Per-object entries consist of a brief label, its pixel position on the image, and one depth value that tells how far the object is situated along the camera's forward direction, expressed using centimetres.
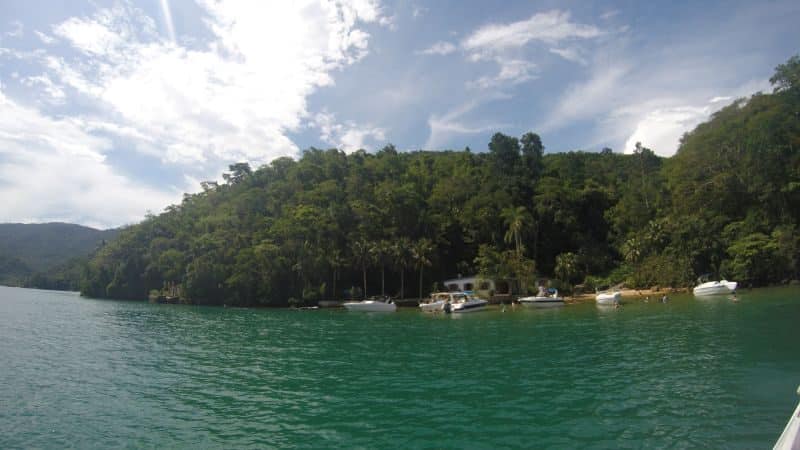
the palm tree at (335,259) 6612
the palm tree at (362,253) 6494
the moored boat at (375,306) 5303
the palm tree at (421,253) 6406
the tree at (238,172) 11250
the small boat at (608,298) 4538
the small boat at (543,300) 4938
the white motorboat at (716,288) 4725
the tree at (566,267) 6506
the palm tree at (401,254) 6384
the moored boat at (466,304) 4789
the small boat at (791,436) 477
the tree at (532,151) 9169
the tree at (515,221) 6738
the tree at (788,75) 6250
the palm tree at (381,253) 6391
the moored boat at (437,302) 5034
